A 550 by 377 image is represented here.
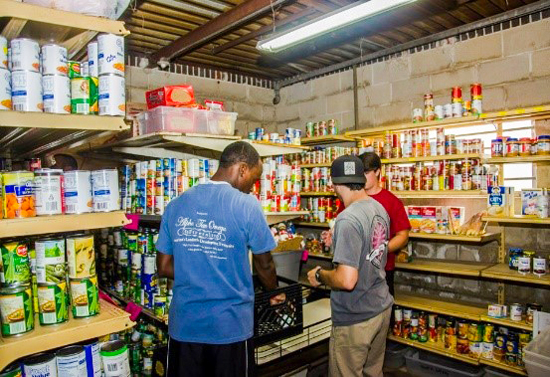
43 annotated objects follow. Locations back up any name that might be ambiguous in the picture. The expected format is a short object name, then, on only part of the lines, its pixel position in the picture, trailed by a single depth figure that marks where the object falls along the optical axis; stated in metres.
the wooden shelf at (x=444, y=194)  3.89
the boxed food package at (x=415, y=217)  4.38
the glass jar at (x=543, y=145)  3.53
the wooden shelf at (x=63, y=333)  1.52
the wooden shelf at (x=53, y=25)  1.50
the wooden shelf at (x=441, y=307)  3.96
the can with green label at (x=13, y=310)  1.55
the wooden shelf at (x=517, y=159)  3.52
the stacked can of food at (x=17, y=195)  1.58
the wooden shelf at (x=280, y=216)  3.28
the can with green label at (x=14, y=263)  1.60
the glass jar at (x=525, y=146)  3.66
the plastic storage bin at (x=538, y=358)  2.24
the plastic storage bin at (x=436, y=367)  3.97
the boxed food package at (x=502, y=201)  3.75
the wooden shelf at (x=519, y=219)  3.48
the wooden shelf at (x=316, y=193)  5.23
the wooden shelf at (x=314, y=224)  5.22
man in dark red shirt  3.67
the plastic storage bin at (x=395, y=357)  4.41
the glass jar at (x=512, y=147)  3.70
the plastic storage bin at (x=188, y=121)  2.77
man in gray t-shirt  2.37
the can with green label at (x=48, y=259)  1.64
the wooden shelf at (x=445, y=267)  3.91
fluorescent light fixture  2.87
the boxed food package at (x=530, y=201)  3.60
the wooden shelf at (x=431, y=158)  3.95
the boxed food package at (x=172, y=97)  2.85
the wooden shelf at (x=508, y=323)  3.54
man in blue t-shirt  2.02
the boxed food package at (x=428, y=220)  4.28
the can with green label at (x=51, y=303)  1.65
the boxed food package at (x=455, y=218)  4.13
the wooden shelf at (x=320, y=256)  5.09
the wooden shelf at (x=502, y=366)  3.53
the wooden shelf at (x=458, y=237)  3.88
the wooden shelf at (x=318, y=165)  5.22
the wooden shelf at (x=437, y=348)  3.87
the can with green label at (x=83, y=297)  1.73
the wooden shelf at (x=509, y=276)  3.48
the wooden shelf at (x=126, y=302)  2.80
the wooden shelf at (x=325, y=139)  5.13
